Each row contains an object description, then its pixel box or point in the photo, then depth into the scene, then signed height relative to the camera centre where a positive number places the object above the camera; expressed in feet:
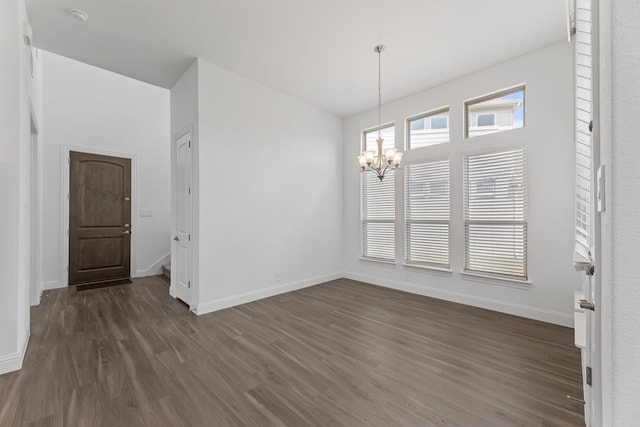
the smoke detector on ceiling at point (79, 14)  8.91 +6.82
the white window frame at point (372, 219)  16.11 -0.03
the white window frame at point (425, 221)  13.69 -0.39
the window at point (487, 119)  12.51 +4.52
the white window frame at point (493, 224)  11.43 -0.48
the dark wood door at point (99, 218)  16.28 -0.26
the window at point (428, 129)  14.08 +4.70
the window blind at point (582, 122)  5.24 +2.19
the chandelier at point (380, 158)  10.94 +2.35
